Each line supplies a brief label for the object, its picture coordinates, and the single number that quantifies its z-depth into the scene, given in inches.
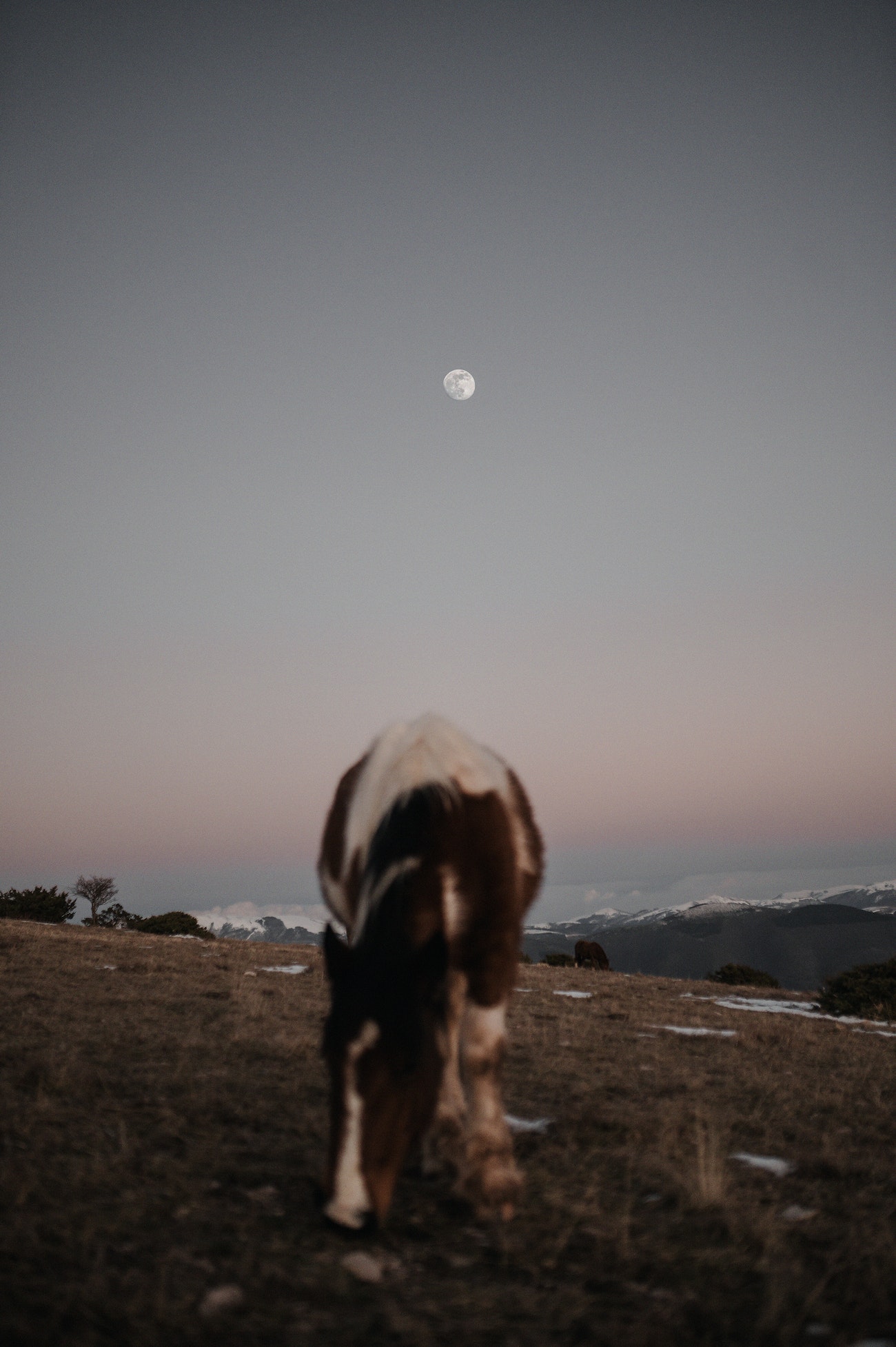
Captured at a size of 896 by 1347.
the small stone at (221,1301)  103.4
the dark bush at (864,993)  577.9
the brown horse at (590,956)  998.4
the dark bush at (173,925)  1133.1
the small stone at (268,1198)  137.9
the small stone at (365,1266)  115.9
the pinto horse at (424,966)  123.5
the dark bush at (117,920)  1262.3
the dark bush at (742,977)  973.8
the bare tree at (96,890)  1509.6
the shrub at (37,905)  1091.3
